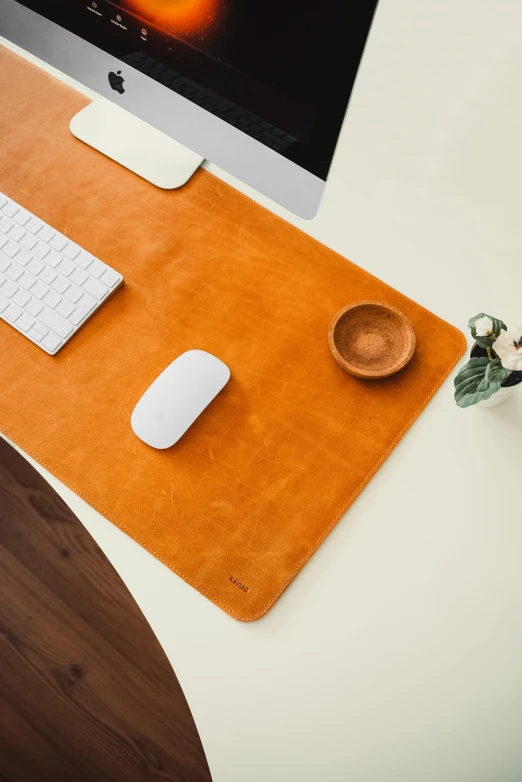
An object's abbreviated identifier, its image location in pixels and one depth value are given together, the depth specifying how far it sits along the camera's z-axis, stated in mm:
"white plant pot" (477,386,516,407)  766
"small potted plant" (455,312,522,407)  693
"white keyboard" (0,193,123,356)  805
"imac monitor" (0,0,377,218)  623
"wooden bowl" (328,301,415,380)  807
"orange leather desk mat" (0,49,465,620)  737
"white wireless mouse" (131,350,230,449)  751
